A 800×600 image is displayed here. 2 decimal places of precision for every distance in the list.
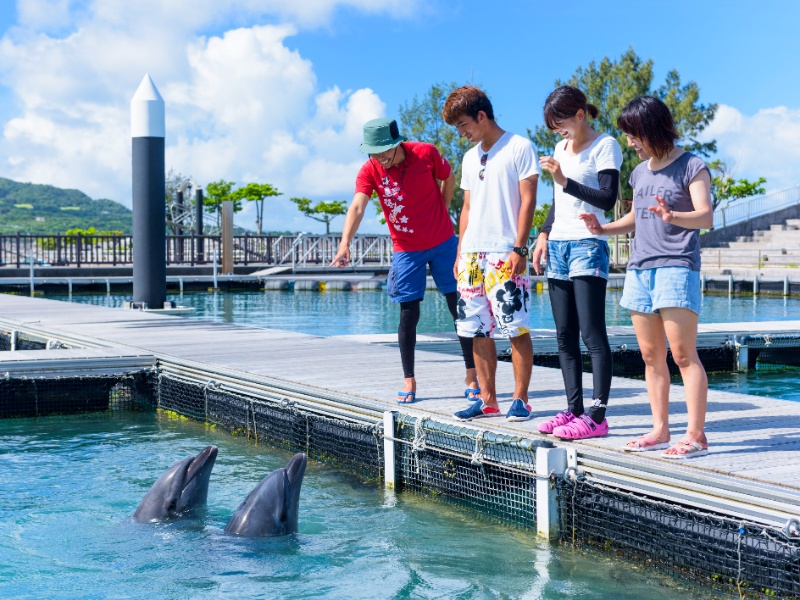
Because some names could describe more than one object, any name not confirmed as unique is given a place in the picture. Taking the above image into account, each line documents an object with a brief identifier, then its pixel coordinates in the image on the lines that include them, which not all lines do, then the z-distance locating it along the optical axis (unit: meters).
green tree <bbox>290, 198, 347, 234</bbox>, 77.01
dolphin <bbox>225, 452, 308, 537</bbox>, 4.95
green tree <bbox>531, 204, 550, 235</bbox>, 58.43
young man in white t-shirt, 5.24
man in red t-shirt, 6.12
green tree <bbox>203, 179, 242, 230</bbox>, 79.07
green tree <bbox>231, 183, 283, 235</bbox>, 75.19
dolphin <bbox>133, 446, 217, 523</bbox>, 5.26
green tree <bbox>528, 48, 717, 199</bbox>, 52.31
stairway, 35.41
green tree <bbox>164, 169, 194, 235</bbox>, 64.31
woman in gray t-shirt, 4.32
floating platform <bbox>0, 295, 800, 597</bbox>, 4.14
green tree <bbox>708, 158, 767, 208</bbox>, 57.41
